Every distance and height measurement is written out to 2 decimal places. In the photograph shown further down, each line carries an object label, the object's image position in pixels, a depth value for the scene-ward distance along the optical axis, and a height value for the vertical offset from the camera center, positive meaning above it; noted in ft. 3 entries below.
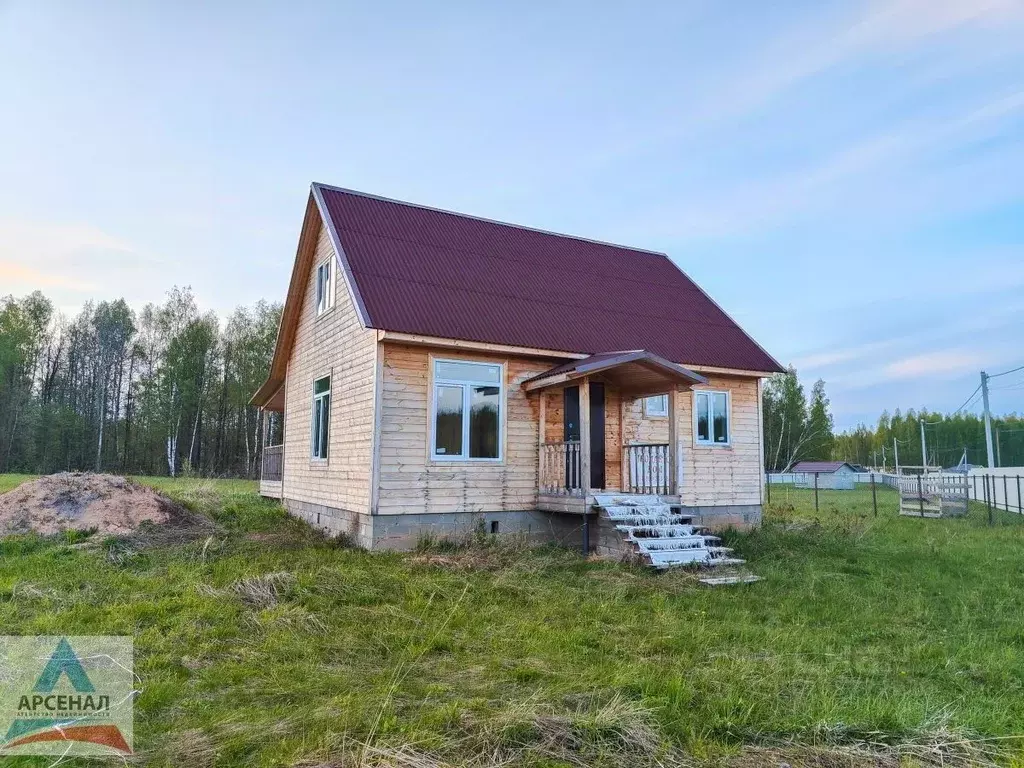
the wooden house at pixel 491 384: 36.17 +4.92
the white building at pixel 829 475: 175.94 -2.14
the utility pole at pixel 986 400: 84.02 +9.20
